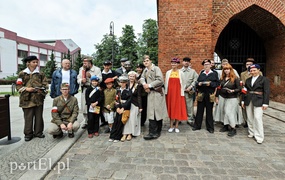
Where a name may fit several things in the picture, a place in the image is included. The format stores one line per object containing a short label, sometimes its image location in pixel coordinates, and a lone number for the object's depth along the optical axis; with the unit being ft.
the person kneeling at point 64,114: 13.80
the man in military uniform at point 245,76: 17.42
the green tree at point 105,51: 132.87
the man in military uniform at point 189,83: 18.12
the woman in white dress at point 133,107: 14.53
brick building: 24.43
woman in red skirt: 15.89
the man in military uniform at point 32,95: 13.80
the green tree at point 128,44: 123.24
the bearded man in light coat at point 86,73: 16.42
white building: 121.90
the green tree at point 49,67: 130.69
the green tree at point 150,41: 115.03
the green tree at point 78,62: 144.59
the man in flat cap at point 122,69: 17.90
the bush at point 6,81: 97.04
